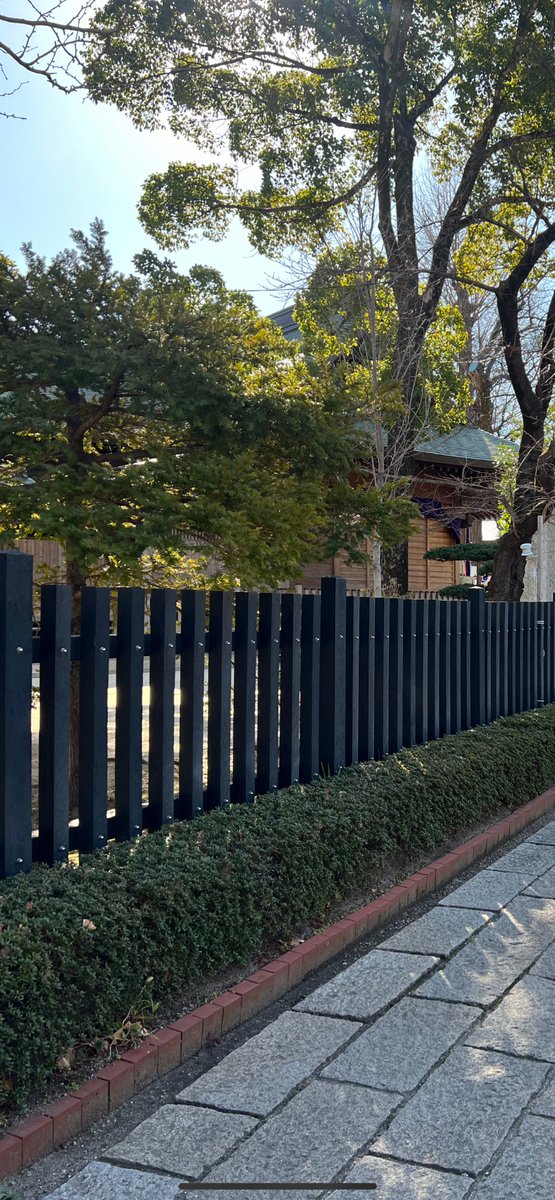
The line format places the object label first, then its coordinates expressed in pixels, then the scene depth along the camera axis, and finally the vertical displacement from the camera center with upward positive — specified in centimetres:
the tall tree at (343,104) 1282 +726
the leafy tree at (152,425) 605 +128
